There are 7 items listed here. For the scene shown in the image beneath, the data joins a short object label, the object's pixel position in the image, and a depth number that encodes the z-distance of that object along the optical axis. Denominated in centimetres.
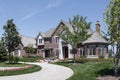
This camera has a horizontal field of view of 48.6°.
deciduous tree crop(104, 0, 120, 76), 1436
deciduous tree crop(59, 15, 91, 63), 2259
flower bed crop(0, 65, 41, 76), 1637
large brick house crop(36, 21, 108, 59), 2802
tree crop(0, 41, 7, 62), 2953
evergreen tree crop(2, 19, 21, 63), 2597
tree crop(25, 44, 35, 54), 3343
